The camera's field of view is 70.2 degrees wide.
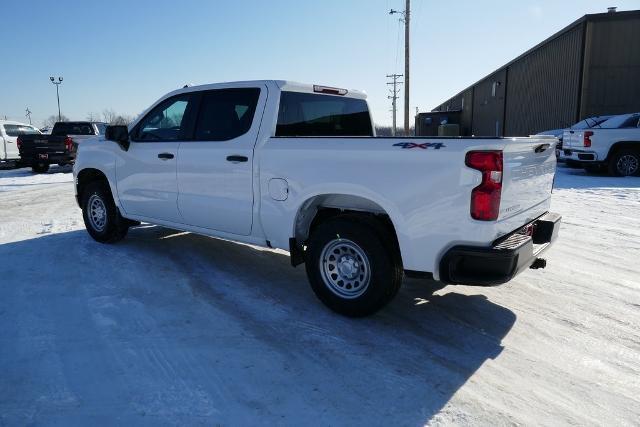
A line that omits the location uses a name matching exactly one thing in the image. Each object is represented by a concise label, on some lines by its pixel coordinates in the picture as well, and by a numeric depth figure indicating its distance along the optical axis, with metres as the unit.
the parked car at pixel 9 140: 17.11
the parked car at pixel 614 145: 12.37
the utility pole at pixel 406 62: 24.45
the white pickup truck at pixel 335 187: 3.02
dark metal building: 19.56
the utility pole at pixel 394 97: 66.07
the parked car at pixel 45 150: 15.78
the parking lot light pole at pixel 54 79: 58.75
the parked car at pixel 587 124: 13.46
